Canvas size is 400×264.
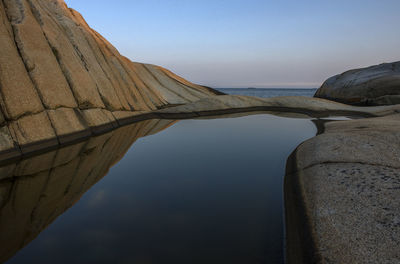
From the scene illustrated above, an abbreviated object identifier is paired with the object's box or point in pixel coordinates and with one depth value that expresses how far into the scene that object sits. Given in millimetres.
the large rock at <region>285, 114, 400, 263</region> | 1907
